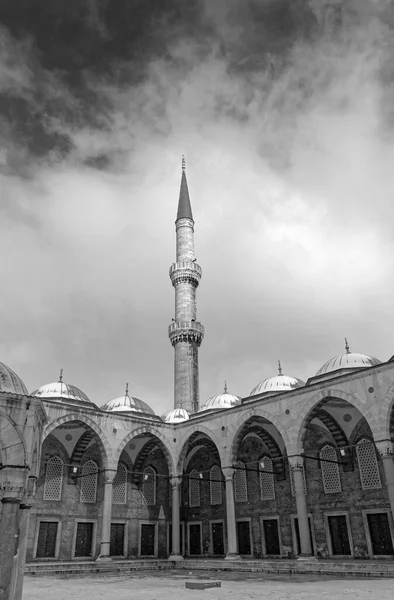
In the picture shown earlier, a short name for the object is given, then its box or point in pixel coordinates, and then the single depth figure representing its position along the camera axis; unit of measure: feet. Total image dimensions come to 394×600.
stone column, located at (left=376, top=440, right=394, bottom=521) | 46.01
